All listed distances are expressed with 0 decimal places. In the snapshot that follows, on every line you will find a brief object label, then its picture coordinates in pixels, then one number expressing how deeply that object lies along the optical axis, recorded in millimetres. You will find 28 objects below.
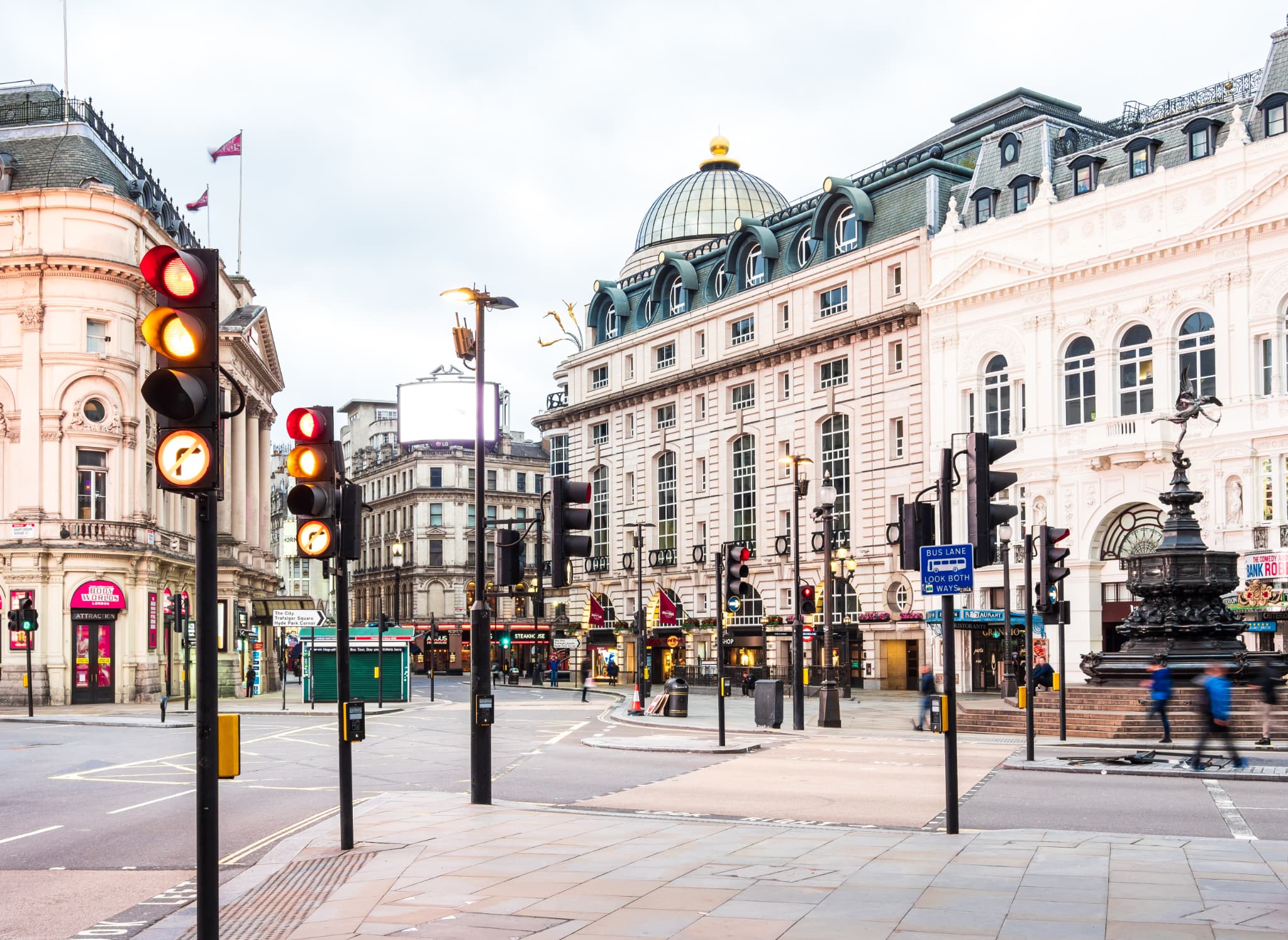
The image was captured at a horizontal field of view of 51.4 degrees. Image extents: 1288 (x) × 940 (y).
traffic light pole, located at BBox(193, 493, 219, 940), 7719
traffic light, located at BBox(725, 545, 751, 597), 31484
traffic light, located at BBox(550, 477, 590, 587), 15250
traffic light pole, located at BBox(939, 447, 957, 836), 13684
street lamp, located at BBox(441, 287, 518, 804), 17172
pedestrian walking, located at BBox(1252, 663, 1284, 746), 23031
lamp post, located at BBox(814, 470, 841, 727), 35562
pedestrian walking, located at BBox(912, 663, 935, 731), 34750
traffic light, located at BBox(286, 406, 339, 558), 11789
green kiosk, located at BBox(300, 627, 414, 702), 50719
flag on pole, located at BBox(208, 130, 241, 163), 66000
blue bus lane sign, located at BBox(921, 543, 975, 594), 13844
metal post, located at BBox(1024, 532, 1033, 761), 24344
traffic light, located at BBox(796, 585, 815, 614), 34812
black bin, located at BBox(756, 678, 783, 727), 34781
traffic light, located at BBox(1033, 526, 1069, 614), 26984
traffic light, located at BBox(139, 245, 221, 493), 7680
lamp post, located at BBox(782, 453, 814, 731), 34094
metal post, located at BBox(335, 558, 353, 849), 13484
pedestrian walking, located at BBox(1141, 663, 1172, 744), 24391
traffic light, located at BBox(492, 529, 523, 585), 17375
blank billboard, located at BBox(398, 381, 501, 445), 23188
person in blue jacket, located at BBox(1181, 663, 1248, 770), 20469
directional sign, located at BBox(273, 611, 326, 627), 50094
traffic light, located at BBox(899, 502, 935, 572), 15008
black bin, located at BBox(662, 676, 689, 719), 41031
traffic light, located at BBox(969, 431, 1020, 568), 13867
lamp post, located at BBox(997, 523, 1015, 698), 35034
